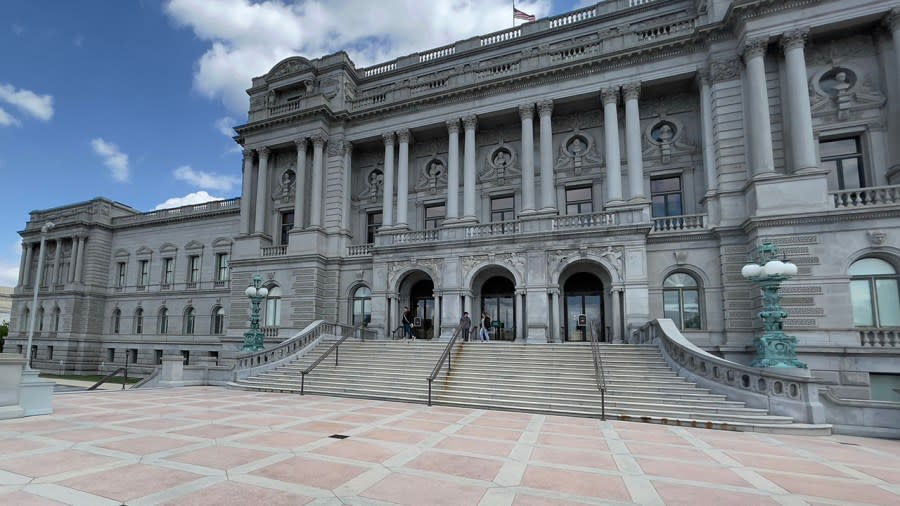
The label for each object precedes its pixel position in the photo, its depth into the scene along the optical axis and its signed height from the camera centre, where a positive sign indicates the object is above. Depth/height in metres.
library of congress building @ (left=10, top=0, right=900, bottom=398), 17.97 +7.11
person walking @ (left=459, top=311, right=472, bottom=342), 20.89 -0.21
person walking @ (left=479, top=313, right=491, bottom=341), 21.47 -0.36
